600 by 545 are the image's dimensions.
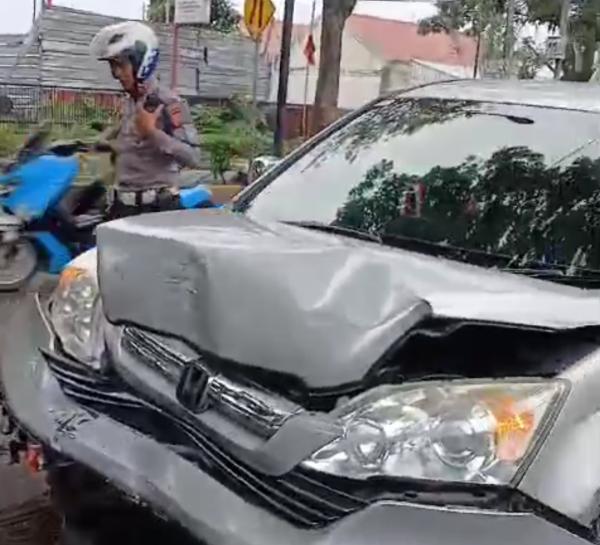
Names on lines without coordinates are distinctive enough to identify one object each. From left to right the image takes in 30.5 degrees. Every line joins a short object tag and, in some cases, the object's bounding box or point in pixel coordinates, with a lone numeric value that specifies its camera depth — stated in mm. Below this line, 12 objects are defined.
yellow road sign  12023
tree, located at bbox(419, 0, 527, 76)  29016
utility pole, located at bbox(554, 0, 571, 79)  19656
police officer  6387
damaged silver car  2178
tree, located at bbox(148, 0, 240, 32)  39500
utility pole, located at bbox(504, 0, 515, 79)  21625
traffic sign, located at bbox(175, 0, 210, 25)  11898
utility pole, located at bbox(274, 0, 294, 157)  13713
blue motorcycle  7371
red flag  21312
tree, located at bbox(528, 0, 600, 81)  27047
